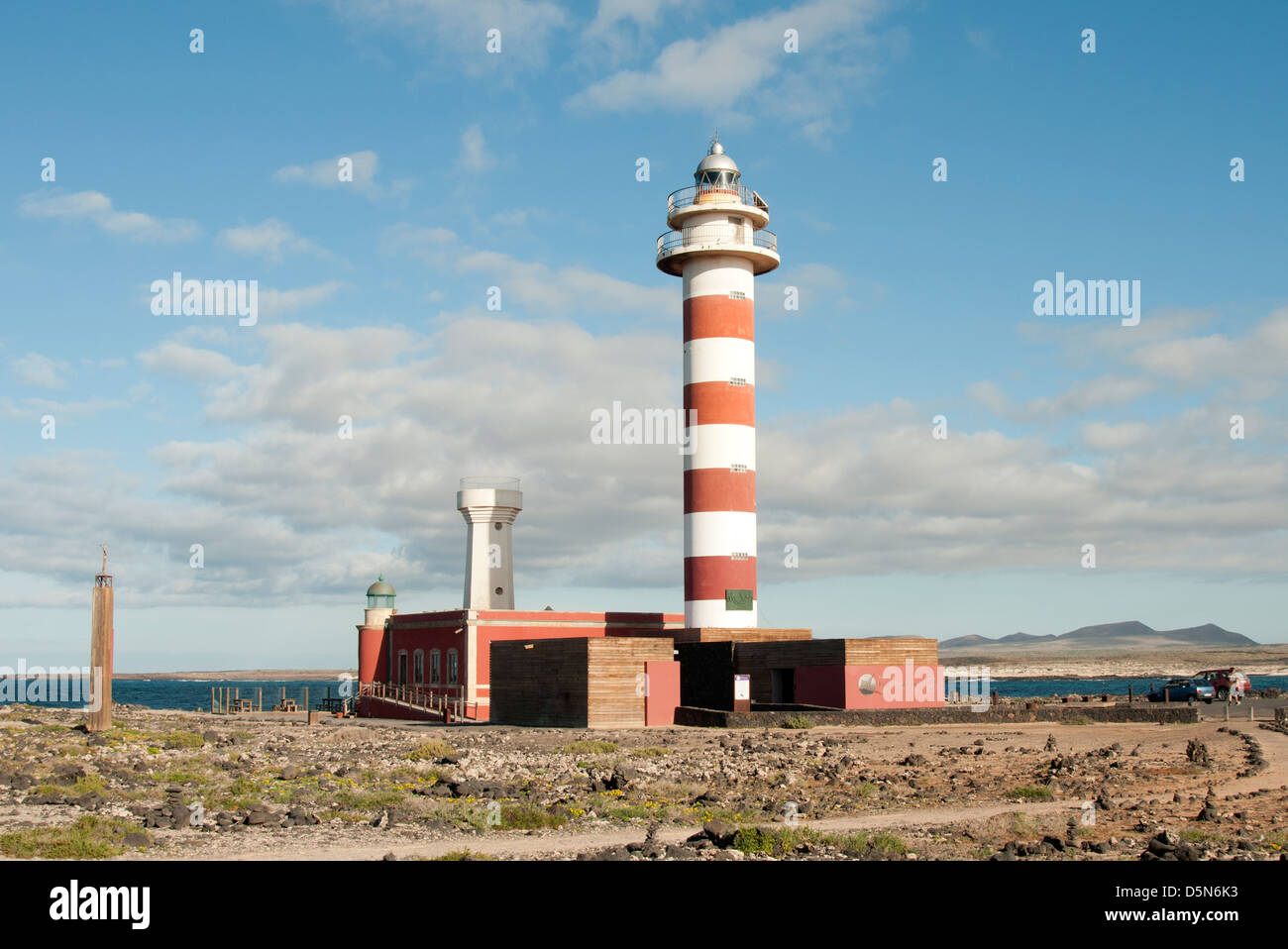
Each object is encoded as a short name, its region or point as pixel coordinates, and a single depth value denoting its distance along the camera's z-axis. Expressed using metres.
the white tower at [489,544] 55.38
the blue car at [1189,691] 55.44
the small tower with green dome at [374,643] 58.97
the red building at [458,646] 50.72
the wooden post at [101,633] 32.50
